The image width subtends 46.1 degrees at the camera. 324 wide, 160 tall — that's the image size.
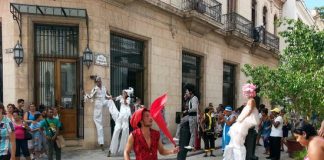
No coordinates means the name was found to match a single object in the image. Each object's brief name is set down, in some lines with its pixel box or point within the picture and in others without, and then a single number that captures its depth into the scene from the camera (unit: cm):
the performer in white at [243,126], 795
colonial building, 1081
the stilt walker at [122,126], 1018
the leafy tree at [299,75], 996
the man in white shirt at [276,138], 1033
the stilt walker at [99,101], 1094
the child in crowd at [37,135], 922
